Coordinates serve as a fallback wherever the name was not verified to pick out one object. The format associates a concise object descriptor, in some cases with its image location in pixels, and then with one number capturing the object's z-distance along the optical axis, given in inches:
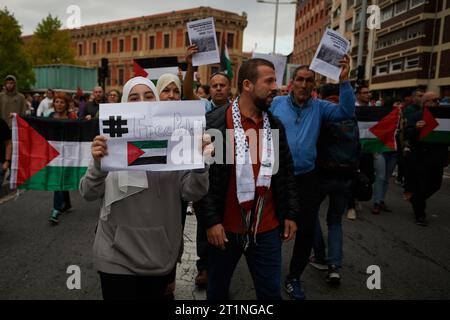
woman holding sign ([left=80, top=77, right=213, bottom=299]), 88.0
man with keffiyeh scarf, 102.2
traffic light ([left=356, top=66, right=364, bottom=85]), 616.8
